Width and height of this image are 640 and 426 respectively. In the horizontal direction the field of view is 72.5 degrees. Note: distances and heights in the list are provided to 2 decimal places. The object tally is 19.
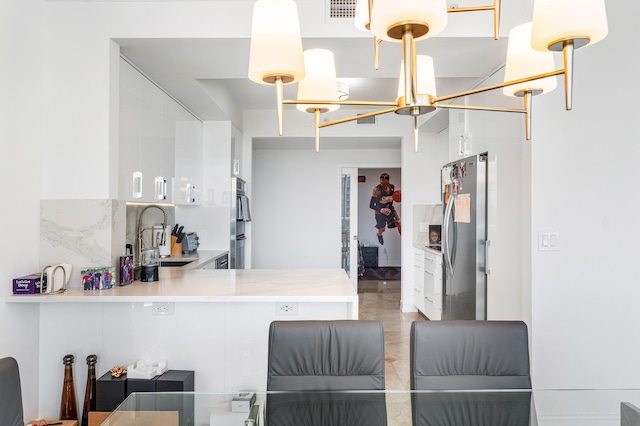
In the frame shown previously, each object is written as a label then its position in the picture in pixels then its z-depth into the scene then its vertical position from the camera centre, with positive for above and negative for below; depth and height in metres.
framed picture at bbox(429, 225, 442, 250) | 5.30 -0.21
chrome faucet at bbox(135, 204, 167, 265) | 3.93 -0.13
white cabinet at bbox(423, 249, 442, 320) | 4.69 -0.75
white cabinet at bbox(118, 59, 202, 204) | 2.97 +0.60
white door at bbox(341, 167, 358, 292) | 6.86 -0.04
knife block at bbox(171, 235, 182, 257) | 4.53 -0.31
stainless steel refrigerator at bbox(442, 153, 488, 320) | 3.33 -0.17
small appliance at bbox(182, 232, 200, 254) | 4.59 -0.27
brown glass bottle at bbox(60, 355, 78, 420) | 2.40 -0.99
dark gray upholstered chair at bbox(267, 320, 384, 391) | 1.64 -0.53
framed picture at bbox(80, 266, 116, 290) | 2.47 -0.35
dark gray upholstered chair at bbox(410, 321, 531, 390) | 1.65 -0.53
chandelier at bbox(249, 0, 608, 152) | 1.08 +0.49
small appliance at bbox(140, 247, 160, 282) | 2.81 -0.36
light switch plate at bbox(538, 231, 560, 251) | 2.63 -0.14
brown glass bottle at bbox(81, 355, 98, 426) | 2.39 -0.96
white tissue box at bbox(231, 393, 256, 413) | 1.49 -0.64
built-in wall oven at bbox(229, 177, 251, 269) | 5.00 -0.04
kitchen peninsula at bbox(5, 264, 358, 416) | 2.49 -0.67
